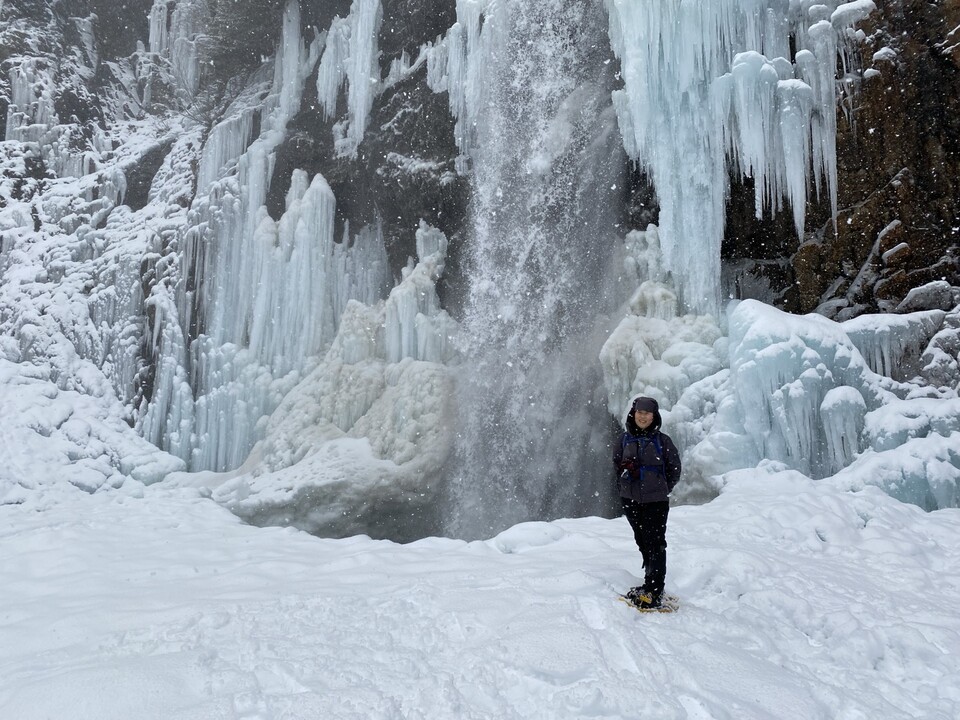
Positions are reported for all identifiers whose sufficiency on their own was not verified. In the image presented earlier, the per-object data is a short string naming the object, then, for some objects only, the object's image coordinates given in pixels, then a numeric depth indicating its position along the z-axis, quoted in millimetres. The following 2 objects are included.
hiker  3518
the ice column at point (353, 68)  12742
